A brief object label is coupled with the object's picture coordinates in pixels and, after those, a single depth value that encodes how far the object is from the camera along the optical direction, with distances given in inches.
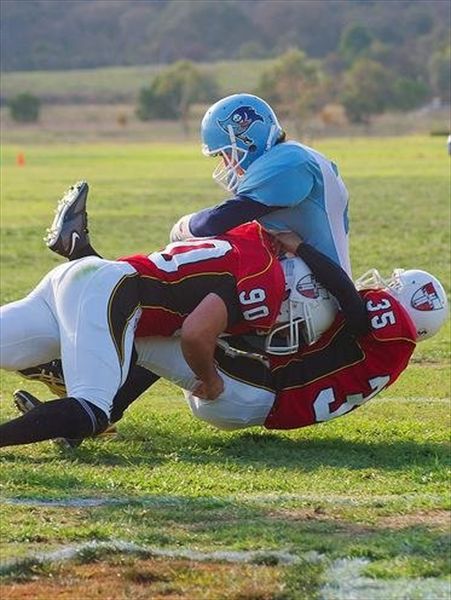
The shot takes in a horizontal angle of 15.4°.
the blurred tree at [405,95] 5378.9
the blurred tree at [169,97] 5167.3
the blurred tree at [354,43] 6574.8
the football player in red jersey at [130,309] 297.1
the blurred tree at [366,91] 5033.5
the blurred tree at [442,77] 5949.8
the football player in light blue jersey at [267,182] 319.0
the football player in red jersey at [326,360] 322.0
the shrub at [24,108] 4771.2
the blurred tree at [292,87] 4771.2
